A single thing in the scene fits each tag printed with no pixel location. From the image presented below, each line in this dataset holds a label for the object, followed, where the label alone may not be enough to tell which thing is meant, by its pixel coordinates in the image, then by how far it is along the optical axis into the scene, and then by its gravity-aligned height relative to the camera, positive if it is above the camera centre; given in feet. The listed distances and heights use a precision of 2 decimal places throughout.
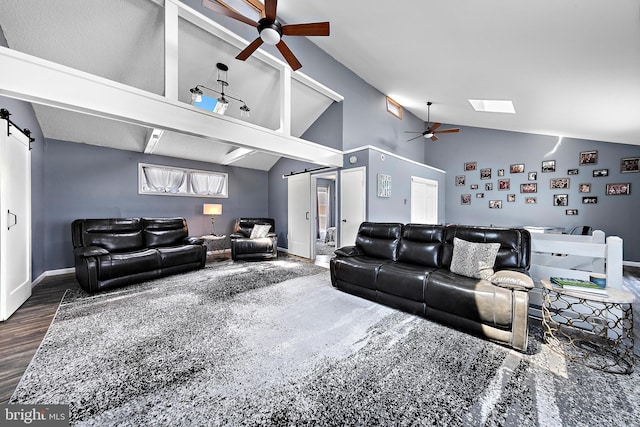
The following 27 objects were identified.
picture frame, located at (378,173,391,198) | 16.31 +1.57
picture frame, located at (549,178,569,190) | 17.90 +1.96
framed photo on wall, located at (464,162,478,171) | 22.03 +3.98
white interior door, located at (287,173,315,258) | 19.19 -0.68
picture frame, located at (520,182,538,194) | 19.20 +1.73
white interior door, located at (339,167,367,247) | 15.85 +0.38
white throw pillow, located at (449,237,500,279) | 7.80 -1.74
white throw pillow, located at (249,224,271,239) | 18.66 -1.82
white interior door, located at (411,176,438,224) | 20.26 +0.68
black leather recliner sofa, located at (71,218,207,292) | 10.68 -2.33
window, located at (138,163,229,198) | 17.58 +2.04
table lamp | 18.75 -0.16
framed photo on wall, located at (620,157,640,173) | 15.49 +2.92
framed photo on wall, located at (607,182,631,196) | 15.79 +1.33
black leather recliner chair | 17.04 -2.87
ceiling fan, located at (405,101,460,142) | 18.14 +5.83
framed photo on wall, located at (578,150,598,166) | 16.76 +3.64
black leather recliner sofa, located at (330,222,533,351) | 6.48 -2.34
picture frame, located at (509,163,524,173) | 19.71 +3.40
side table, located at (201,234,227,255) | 20.65 -3.43
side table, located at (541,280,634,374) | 5.66 -3.68
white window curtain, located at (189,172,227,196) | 19.89 +2.03
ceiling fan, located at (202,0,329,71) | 7.85 +6.44
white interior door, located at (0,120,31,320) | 7.83 -0.55
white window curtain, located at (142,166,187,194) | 17.69 +2.17
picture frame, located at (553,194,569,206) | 17.90 +0.69
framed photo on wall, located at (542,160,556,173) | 18.37 +3.34
